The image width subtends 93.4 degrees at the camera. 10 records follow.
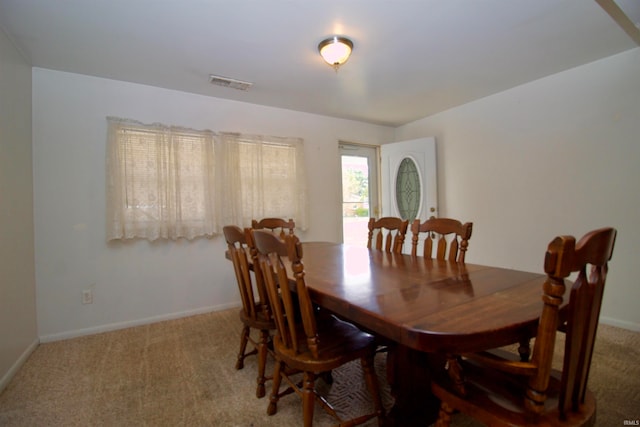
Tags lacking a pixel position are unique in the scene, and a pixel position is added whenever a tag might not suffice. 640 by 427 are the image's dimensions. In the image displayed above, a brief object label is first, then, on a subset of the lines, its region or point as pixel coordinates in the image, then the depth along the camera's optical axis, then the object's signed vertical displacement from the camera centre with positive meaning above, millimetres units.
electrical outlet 2670 -702
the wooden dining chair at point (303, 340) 1220 -604
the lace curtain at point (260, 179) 3266 +397
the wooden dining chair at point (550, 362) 782 -439
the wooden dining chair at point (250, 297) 1685 -498
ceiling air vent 2798 +1264
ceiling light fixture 2172 +1187
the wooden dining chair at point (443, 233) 1823 -152
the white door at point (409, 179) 3984 +424
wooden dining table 860 -332
